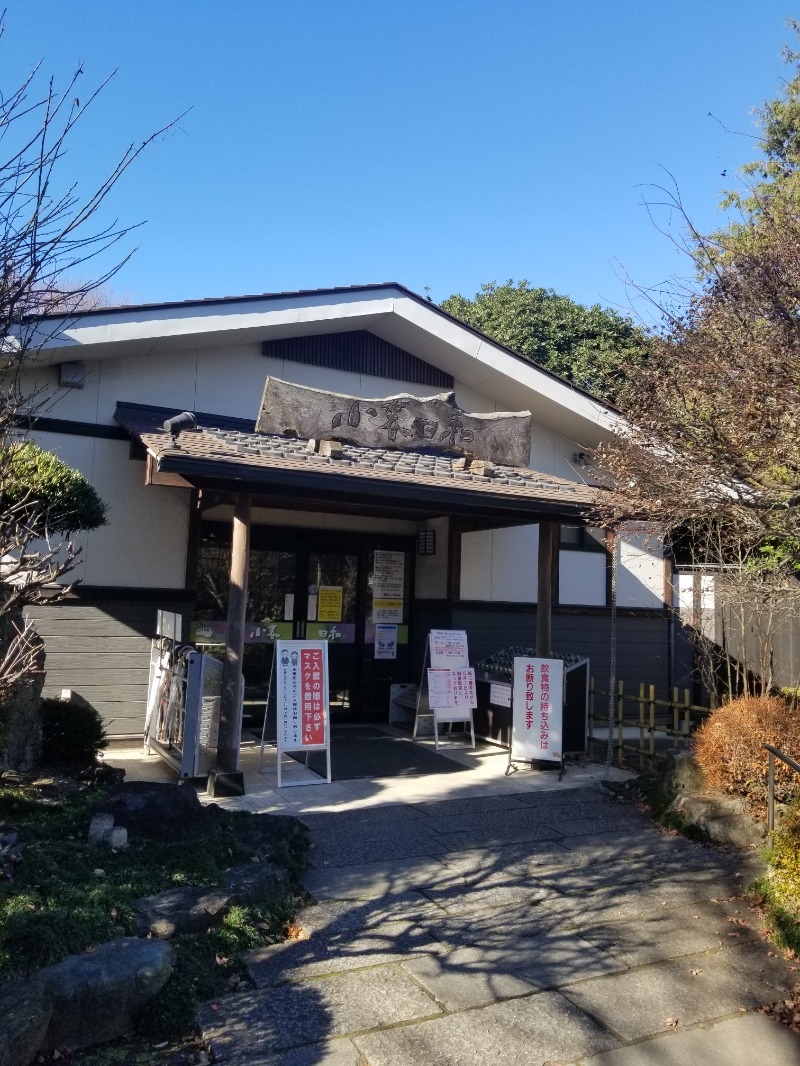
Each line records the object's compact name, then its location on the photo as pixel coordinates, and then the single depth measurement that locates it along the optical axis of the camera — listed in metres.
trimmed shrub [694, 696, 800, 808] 6.68
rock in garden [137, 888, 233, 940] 4.32
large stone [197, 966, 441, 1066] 3.60
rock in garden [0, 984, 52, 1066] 3.23
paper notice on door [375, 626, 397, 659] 11.85
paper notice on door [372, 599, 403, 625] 11.91
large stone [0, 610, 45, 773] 6.52
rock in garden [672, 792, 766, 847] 6.46
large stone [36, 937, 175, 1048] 3.56
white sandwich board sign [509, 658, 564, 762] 9.02
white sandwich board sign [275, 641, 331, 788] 8.01
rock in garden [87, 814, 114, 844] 5.29
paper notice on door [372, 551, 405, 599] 11.95
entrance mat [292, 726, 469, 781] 8.68
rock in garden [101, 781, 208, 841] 5.56
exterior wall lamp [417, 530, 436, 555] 11.94
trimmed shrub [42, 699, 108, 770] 7.22
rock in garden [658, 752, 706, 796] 7.24
